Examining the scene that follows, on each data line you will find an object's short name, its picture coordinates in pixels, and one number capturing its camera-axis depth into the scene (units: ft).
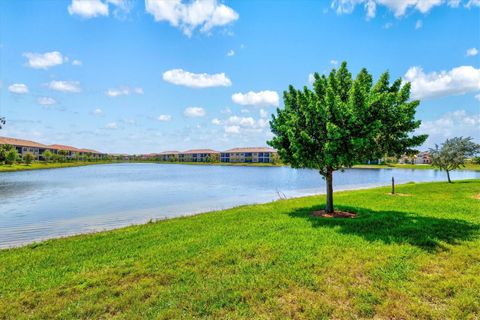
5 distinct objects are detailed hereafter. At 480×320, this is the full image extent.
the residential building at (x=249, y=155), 532.32
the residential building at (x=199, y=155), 615.98
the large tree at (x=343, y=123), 36.06
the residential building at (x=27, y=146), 393.29
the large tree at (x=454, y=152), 101.19
